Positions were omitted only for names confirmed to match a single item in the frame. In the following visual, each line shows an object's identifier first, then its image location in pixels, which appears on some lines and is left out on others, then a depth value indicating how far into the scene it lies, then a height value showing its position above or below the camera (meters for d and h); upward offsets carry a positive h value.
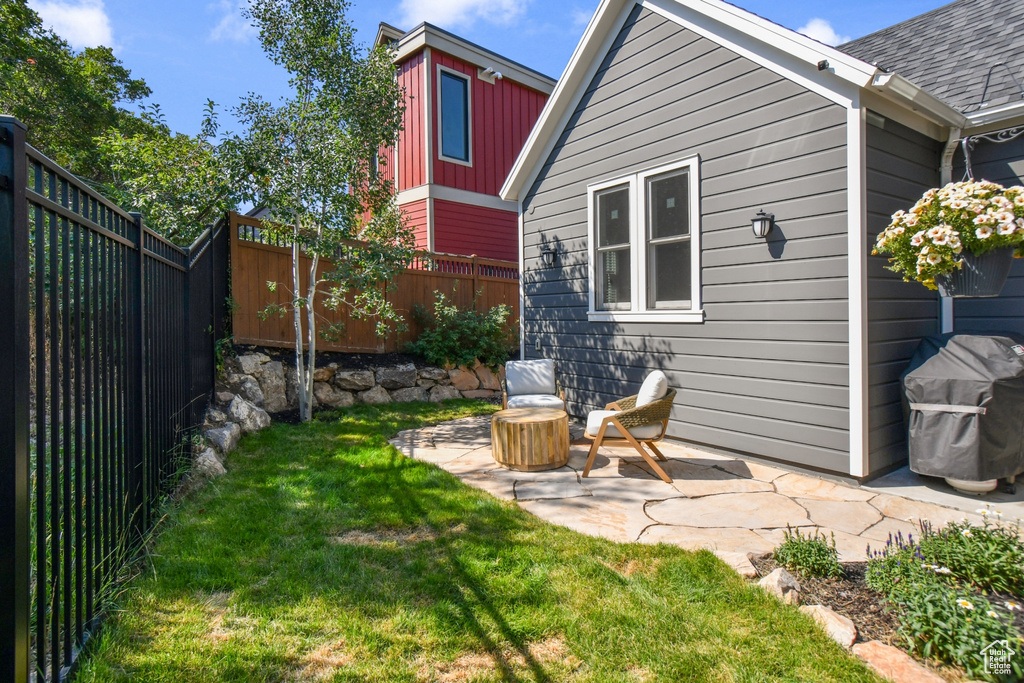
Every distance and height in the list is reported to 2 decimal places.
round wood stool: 4.65 -0.93
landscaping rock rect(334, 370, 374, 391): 7.50 -0.58
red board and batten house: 10.38 +4.12
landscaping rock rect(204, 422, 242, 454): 4.74 -0.89
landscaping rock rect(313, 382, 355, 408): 7.27 -0.79
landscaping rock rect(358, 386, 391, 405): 7.62 -0.83
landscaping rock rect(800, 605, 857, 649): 2.12 -1.21
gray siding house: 4.22 +1.07
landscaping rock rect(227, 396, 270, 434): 5.68 -0.83
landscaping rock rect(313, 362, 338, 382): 7.31 -0.46
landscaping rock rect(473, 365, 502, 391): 8.90 -0.69
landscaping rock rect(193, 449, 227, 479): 4.05 -0.98
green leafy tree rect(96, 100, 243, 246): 5.99 +1.87
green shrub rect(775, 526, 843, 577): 2.62 -1.13
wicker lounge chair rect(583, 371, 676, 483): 4.29 -0.71
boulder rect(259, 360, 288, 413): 6.73 -0.60
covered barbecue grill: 3.76 -0.55
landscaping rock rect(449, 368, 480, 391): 8.57 -0.67
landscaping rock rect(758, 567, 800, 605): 2.43 -1.18
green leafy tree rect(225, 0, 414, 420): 6.26 +2.37
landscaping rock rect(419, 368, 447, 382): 8.30 -0.55
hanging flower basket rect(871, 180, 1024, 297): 3.59 +0.67
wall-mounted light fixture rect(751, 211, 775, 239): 4.62 +0.98
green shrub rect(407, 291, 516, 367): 8.41 +0.04
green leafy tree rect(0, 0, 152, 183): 11.01 +6.01
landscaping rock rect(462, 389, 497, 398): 8.60 -0.92
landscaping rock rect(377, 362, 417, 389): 7.88 -0.57
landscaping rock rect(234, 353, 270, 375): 6.57 -0.28
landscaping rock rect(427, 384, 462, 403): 8.23 -0.88
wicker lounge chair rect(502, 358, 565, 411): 6.28 -0.51
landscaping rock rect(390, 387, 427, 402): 7.95 -0.85
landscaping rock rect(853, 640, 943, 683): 1.91 -1.23
